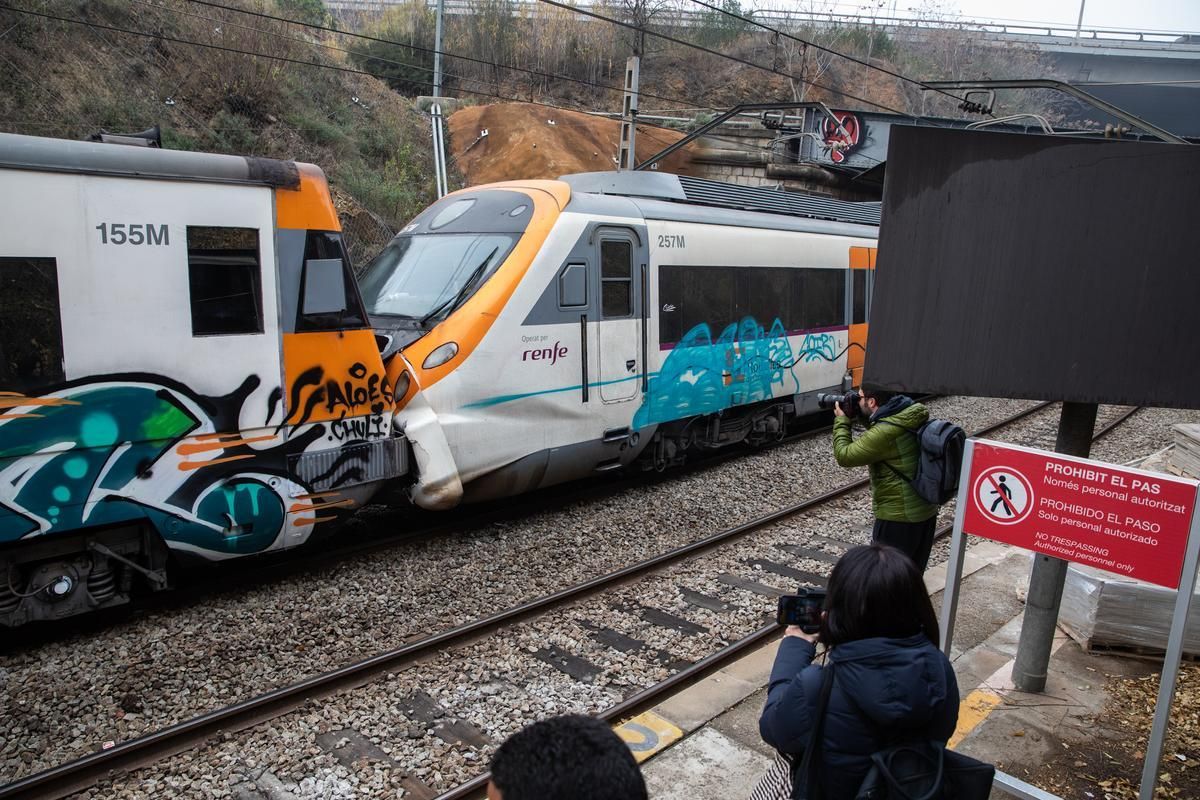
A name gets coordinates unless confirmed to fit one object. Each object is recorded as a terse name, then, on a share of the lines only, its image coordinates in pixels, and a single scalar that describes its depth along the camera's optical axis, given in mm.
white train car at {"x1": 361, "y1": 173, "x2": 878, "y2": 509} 7336
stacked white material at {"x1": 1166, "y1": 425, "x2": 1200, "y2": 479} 8461
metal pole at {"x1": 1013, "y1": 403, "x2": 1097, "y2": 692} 4461
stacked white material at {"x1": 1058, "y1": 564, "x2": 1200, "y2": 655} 5184
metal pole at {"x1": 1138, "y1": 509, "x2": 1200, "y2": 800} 3342
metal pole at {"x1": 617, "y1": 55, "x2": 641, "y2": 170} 16016
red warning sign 3426
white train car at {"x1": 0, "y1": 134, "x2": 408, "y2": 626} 5016
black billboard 3811
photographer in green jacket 4941
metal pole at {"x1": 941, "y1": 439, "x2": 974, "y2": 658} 4047
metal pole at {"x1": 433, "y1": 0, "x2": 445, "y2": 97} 23516
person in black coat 2281
